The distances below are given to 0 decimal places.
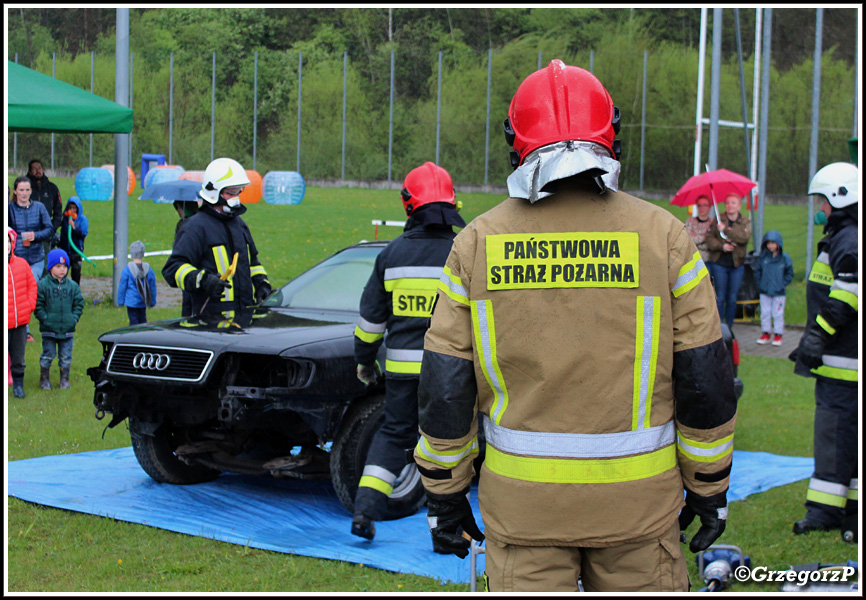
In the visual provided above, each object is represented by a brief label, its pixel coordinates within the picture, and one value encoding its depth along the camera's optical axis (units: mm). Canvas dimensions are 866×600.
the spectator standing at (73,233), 12992
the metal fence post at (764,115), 14805
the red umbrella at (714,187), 12557
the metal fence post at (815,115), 15508
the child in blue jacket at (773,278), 12875
